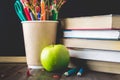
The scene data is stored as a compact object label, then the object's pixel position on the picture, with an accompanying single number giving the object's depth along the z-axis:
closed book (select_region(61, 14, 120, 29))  0.58
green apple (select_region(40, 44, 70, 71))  0.64
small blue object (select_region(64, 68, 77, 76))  0.62
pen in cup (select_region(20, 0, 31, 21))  0.71
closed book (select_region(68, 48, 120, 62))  0.60
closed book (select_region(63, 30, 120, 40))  0.59
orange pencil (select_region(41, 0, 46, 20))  0.70
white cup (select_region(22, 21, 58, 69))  0.70
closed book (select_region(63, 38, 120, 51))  0.60
